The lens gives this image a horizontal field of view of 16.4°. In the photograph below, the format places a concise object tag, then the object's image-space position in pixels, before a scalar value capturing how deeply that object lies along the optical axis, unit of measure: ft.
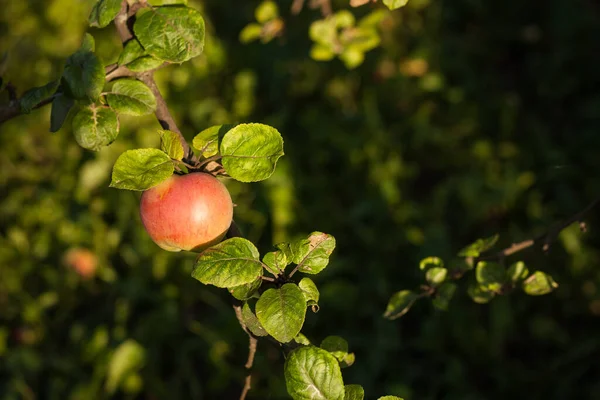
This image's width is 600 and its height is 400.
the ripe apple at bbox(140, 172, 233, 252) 4.80
